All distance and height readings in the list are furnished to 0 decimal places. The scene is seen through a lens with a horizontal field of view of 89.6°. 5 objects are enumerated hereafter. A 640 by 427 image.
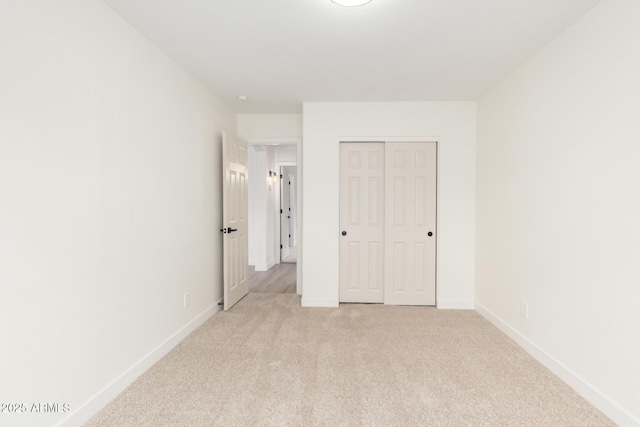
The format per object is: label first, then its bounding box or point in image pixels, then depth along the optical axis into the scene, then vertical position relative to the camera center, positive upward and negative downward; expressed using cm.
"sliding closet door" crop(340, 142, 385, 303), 397 -24
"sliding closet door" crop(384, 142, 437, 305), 391 -24
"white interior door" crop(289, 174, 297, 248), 896 -24
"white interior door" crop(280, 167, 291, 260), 758 -28
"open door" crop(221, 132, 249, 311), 364 -20
